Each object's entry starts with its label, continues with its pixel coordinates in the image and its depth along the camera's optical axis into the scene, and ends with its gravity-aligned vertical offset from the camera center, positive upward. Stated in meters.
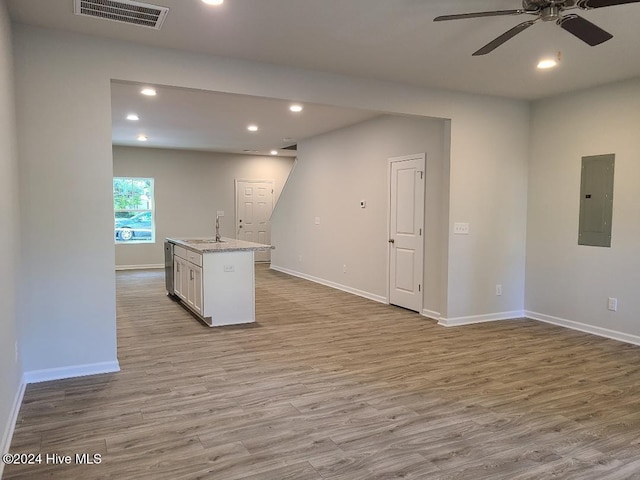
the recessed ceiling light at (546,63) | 4.10 +1.36
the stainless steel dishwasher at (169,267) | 6.76 -0.82
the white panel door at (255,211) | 11.22 +0.04
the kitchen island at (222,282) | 5.16 -0.80
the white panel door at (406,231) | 5.91 -0.24
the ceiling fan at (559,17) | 2.60 +1.14
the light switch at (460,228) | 5.32 -0.17
